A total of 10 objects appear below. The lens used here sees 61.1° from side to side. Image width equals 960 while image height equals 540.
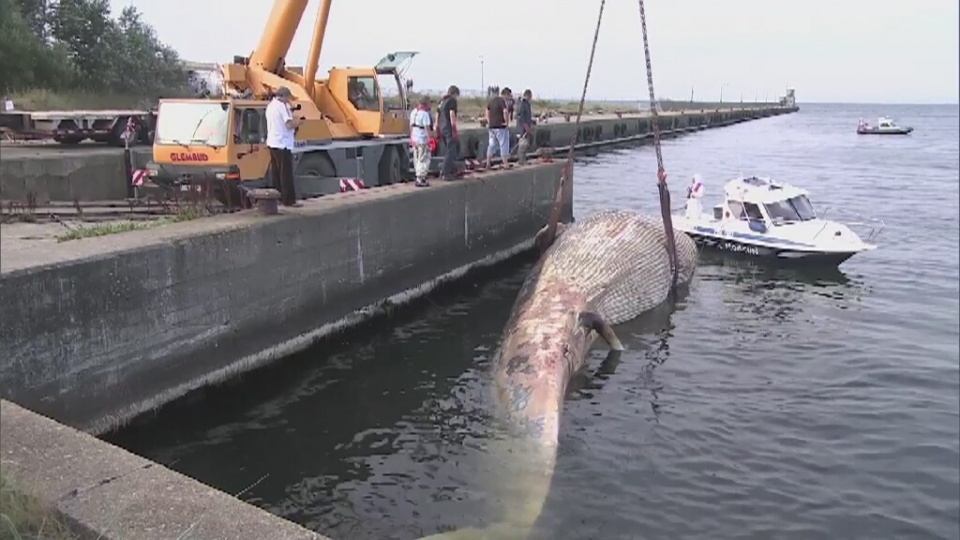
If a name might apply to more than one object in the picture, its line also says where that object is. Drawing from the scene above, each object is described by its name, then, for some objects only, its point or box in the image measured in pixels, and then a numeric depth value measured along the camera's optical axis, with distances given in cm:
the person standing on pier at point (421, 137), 1502
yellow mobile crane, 1366
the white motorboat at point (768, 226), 1848
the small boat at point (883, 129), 8750
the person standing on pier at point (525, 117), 2067
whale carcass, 777
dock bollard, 1110
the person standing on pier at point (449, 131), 1563
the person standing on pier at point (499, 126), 1923
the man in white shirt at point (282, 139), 1175
